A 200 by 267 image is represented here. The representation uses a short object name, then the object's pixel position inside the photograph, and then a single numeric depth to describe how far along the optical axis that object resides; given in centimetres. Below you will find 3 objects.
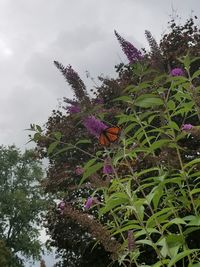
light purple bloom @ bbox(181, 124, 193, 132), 262
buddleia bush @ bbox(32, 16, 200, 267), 209
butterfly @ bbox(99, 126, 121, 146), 231
